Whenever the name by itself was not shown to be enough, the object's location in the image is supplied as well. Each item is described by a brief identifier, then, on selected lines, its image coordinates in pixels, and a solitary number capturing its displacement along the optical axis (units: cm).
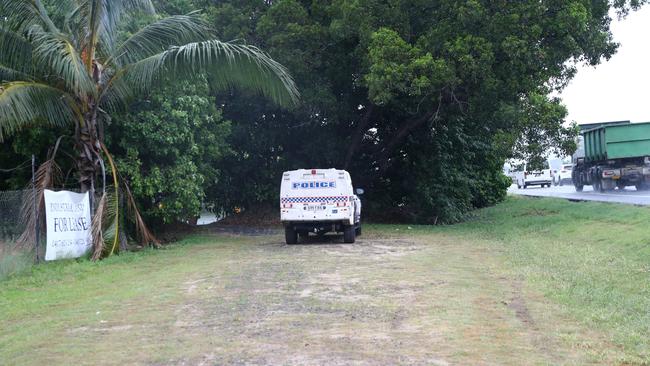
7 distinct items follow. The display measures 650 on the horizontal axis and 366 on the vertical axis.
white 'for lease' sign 1565
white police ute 1950
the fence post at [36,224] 1528
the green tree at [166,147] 1964
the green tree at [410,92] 2088
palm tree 1590
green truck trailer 3083
